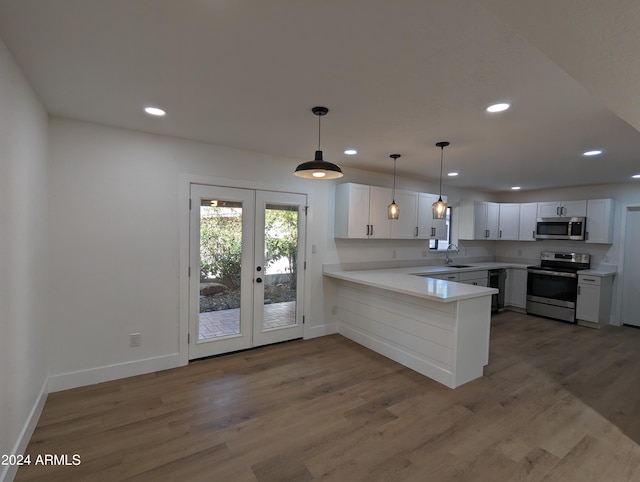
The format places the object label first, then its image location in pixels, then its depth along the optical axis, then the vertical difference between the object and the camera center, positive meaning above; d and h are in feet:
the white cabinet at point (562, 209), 18.30 +1.80
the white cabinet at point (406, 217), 15.98 +0.86
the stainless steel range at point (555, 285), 17.76 -2.86
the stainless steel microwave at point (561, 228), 18.03 +0.59
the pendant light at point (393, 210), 12.07 +0.90
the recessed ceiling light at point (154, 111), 8.52 +3.27
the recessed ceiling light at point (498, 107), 7.66 +3.28
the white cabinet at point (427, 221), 16.96 +0.72
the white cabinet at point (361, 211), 14.46 +1.00
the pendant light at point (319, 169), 7.70 +1.57
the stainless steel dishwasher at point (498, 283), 19.25 -3.06
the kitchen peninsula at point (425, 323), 10.05 -3.32
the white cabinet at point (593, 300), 16.81 -3.44
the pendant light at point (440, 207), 11.02 +0.99
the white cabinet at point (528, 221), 20.34 +1.05
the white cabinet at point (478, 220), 20.22 +1.03
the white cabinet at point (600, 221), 17.39 +1.02
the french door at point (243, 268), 11.76 -1.66
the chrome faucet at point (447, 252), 20.12 -1.20
